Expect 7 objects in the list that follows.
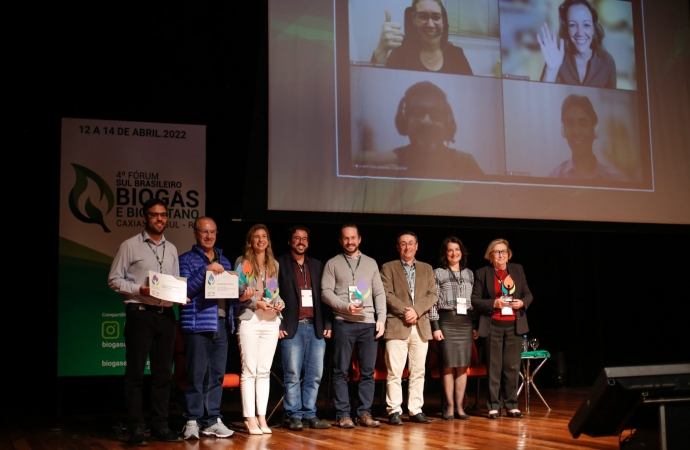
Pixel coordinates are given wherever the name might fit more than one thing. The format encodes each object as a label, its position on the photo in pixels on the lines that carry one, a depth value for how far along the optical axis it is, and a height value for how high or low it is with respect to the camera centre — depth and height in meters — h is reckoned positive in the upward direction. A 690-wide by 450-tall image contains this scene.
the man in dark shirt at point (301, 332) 4.73 -0.33
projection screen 5.45 +1.38
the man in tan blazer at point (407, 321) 5.05 -0.28
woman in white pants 4.54 -0.34
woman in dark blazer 5.35 -0.29
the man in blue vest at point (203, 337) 4.35 -0.33
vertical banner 5.59 +0.63
